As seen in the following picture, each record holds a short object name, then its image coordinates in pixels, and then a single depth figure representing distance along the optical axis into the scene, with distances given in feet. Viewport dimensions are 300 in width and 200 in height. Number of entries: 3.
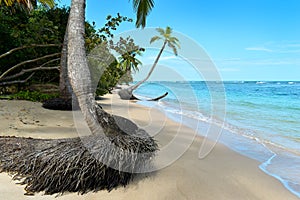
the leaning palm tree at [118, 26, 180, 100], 82.58
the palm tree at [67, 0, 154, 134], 10.02
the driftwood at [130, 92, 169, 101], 66.72
